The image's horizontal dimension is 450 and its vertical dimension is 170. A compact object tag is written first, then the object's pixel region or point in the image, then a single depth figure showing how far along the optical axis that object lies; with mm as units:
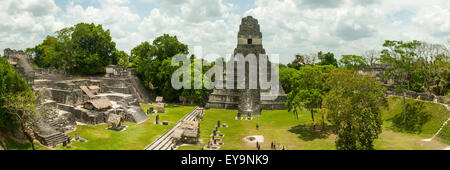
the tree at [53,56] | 57819
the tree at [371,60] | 69750
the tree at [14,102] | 22000
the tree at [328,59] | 76688
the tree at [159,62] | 54969
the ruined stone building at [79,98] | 27250
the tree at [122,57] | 65250
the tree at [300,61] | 79375
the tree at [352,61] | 67000
